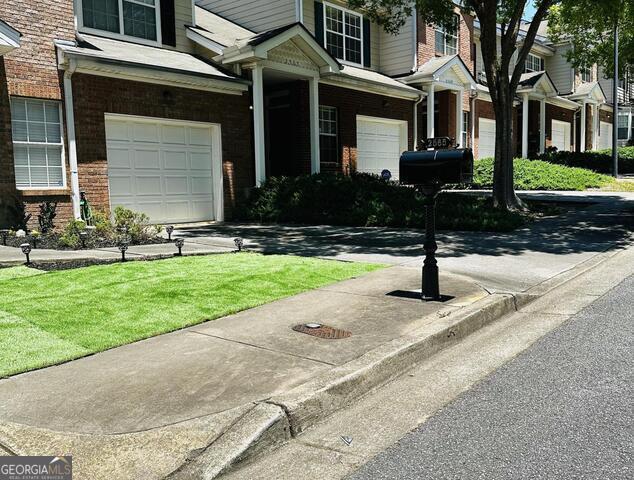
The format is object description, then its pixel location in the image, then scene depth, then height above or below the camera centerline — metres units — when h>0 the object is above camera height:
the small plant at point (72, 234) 9.79 -0.62
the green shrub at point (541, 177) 22.83 +0.38
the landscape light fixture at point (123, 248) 8.39 -0.73
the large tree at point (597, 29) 15.42 +5.88
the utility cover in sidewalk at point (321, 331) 5.00 -1.23
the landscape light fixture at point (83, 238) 9.94 -0.69
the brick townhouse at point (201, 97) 12.20 +2.68
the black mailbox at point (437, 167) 5.77 +0.23
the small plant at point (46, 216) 12.06 -0.36
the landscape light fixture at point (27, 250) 7.81 -0.68
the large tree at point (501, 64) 14.45 +3.15
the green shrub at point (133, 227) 10.67 -0.57
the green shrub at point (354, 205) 13.20 -0.36
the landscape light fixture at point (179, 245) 9.04 -0.76
